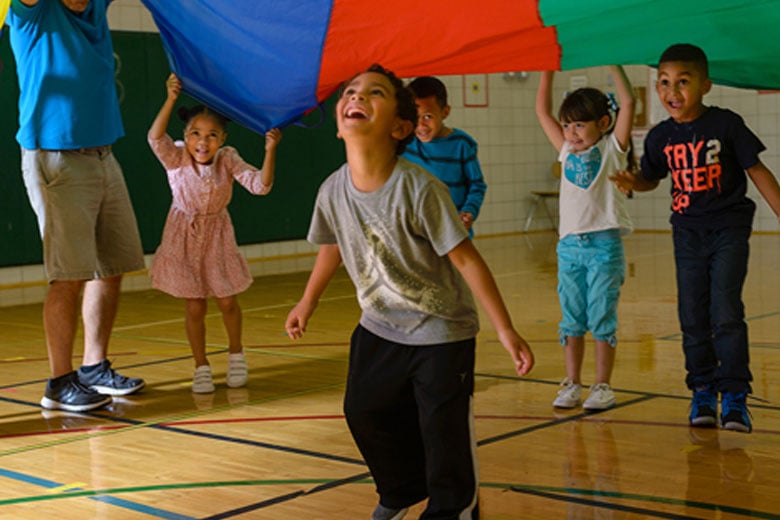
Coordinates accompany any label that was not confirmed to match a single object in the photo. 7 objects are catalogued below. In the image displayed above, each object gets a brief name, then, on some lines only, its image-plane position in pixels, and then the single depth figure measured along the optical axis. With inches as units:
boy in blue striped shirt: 150.6
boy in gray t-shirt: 93.0
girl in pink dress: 171.2
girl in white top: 149.6
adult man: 155.2
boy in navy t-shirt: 133.0
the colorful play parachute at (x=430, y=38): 135.5
